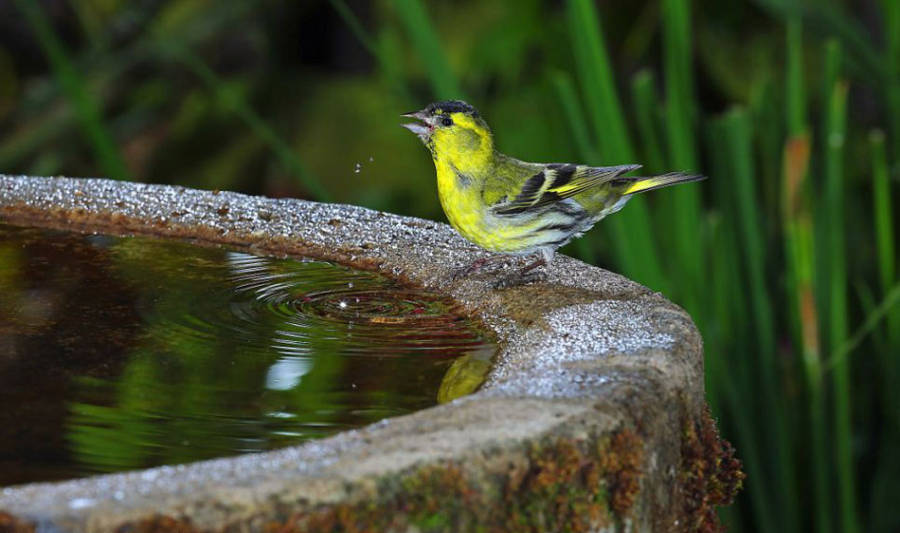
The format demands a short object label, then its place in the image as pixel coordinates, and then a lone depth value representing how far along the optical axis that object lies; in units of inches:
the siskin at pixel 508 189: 143.9
